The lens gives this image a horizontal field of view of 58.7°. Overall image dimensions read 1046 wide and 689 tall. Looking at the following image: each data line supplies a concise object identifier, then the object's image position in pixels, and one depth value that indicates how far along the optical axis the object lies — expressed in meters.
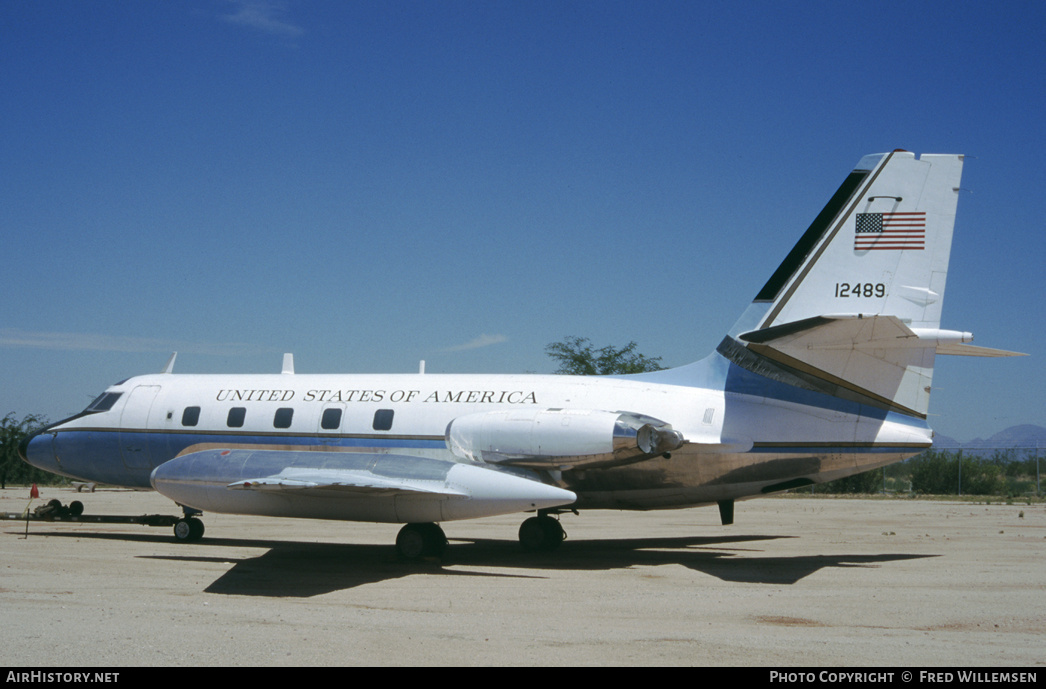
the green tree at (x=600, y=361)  53.03
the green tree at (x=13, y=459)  45.72
